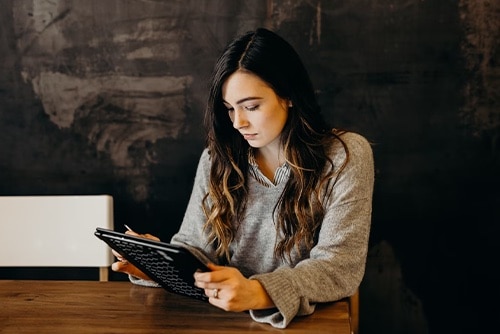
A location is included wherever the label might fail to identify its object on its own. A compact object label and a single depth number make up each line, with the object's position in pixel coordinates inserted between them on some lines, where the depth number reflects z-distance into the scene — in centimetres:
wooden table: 133
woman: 155
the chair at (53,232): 213
